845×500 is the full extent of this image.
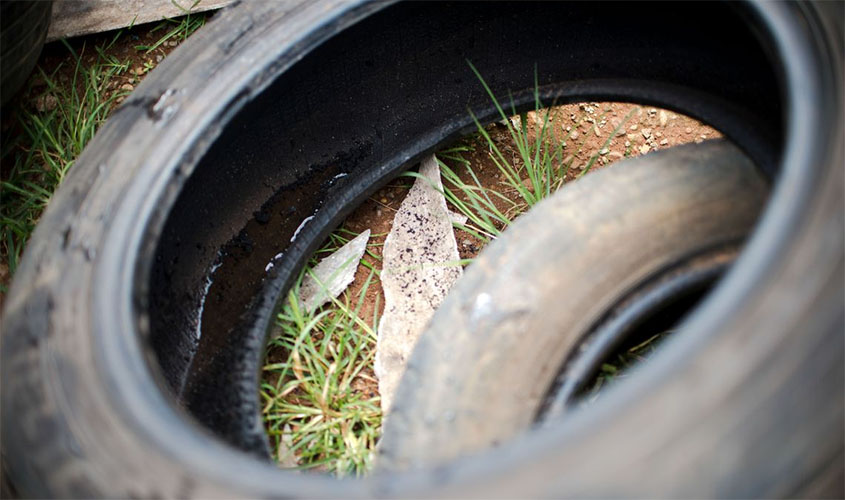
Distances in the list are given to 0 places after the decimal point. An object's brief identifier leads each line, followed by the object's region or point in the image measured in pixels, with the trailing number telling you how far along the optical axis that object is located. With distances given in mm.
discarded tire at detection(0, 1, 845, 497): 730
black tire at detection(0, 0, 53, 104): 996
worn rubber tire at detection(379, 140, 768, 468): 846
